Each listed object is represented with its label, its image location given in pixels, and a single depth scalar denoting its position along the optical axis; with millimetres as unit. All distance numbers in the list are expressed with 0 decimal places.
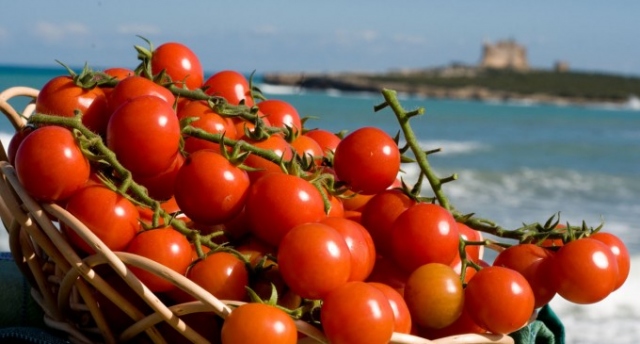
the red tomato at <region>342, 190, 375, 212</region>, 502
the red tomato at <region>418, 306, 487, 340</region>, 443
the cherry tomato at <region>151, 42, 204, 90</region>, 524
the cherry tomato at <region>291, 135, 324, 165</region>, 500
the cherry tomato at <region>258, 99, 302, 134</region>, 536
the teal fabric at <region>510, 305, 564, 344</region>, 517
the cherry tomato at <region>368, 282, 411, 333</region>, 414
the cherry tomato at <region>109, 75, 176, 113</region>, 462
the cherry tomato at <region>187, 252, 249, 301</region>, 409
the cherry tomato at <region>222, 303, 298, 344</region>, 377
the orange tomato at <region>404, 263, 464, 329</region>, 420
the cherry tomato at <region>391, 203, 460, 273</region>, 435
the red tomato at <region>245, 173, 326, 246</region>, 426
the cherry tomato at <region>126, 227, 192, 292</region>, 410
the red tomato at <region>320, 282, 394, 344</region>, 384
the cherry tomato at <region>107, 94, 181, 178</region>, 428
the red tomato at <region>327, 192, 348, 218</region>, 465
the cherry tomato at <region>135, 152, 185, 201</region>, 458
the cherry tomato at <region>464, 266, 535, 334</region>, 420
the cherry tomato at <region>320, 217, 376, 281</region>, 429
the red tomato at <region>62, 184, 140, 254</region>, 417
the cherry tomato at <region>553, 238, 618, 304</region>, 441
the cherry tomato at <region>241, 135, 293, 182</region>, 470
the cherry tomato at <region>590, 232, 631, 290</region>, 474
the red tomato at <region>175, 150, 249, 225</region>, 432
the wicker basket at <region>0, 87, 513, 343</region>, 399
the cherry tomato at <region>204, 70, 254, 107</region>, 533
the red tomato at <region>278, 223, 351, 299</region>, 397
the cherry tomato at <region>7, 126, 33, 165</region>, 469
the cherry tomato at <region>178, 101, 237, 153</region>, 470
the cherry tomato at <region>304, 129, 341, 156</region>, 543
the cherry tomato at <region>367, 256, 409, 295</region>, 448
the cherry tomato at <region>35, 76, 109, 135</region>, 468
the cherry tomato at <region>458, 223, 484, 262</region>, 485
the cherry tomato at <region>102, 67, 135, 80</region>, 519
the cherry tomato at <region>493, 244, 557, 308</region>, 452
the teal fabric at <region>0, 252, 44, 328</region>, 538
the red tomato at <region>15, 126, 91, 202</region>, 416
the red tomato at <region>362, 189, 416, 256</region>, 460
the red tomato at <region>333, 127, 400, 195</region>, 461
